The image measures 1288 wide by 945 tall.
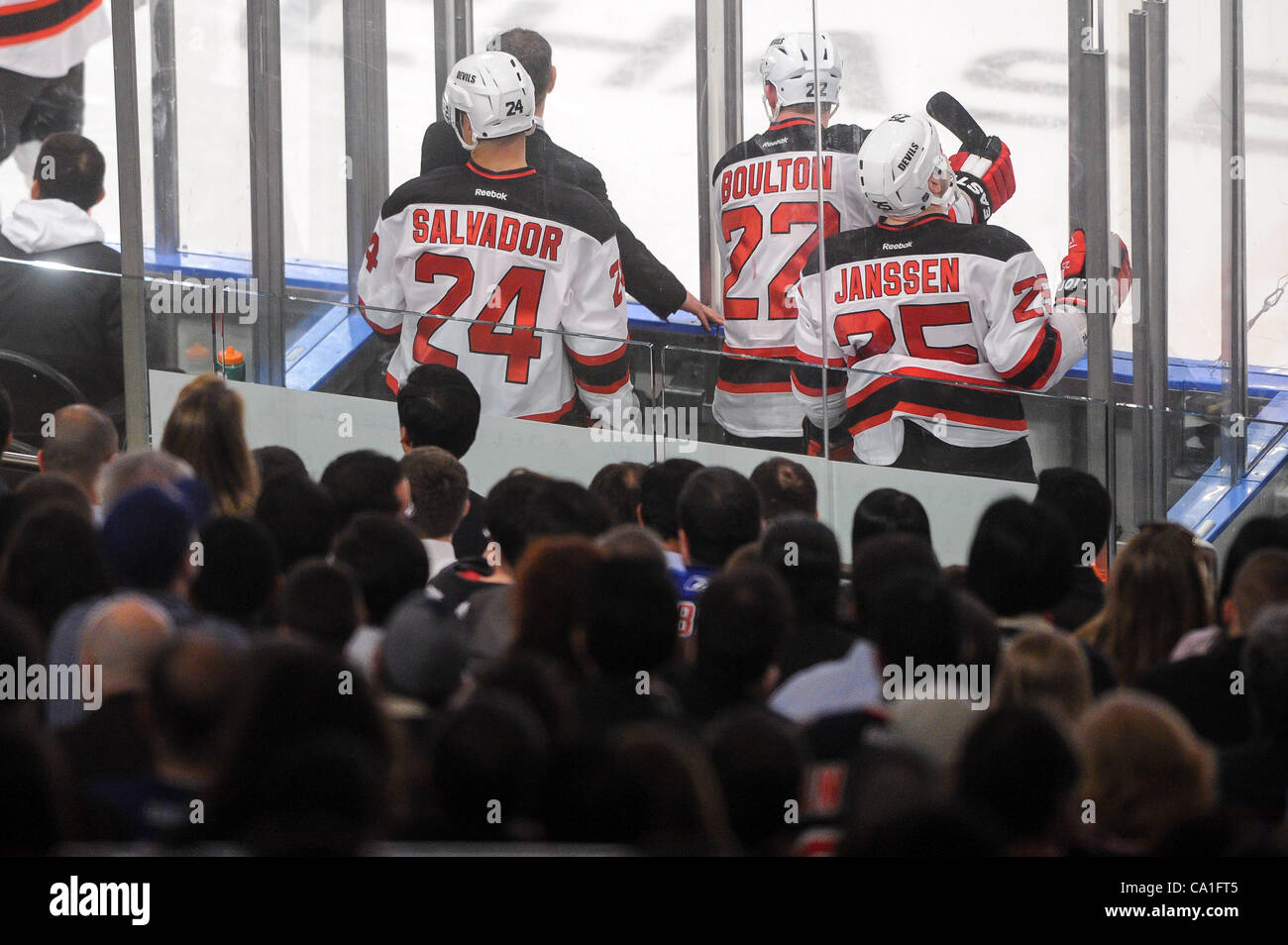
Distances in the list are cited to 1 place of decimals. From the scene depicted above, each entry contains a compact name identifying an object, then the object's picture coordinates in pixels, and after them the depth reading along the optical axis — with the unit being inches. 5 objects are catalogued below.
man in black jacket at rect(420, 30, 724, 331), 425.7
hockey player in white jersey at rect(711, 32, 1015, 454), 413.4
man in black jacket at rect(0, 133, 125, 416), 362.9
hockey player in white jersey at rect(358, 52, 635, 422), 408.8
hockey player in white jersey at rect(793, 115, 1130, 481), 388.5
